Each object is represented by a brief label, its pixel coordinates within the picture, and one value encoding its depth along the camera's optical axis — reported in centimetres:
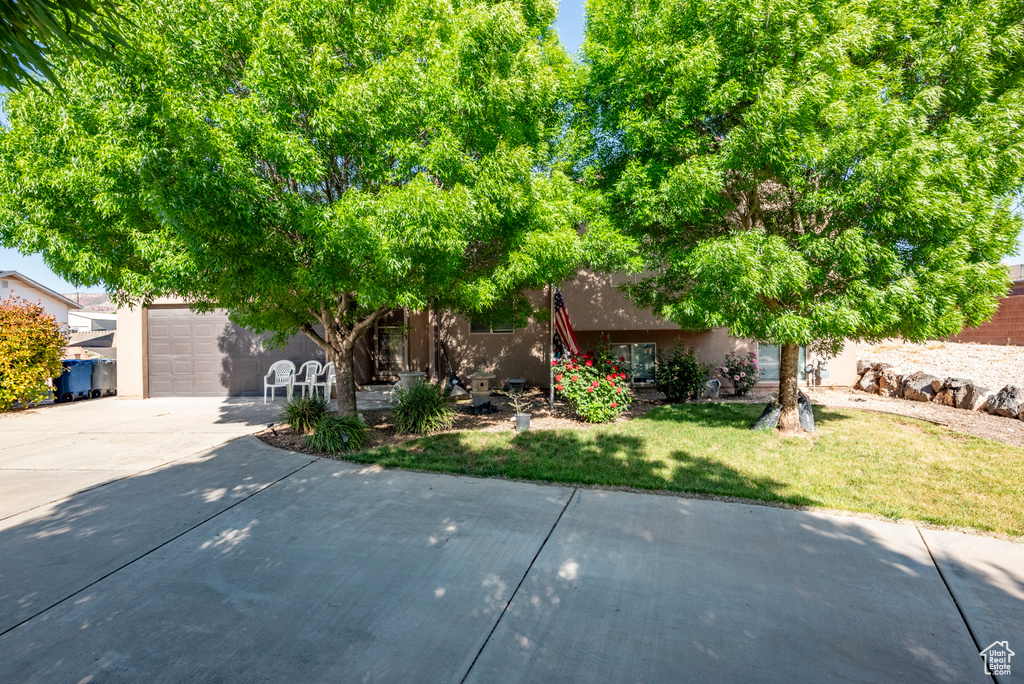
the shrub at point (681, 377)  1040
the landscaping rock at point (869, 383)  1166
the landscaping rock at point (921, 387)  1014
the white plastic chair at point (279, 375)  1134
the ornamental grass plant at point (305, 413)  772
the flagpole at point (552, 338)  918
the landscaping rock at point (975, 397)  902
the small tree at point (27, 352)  987
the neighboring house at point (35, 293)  1908
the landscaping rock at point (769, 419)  778
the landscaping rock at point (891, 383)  1095
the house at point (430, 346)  1138
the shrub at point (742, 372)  1105
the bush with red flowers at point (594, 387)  844
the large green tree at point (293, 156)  491
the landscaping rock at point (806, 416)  757
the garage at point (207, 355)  1213
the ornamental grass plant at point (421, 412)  786
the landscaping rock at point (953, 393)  945
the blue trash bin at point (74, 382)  1154
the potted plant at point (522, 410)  790
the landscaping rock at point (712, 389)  1104
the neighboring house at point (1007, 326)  1463
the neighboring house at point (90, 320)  2996
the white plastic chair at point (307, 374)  1122
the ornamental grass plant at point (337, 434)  674
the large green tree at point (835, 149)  561
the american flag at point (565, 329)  923
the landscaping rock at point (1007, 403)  836
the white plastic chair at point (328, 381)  1054
